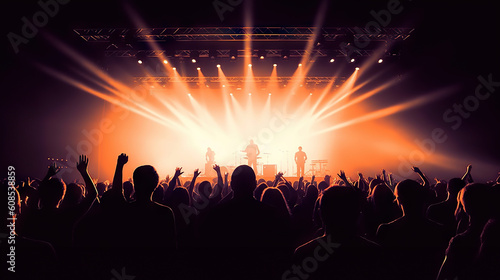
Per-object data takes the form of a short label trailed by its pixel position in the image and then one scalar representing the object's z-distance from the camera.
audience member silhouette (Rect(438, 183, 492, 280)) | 1.62
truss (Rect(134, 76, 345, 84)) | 14.67
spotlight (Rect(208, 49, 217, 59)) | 10.97
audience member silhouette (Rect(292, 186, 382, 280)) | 1.67
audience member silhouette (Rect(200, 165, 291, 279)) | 2.00
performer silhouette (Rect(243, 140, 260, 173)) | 13.82
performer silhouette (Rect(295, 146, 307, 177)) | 13.68
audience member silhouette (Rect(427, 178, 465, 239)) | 3.02
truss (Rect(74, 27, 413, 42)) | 10.00
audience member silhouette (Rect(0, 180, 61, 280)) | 1.90
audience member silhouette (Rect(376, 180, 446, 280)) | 2.03
